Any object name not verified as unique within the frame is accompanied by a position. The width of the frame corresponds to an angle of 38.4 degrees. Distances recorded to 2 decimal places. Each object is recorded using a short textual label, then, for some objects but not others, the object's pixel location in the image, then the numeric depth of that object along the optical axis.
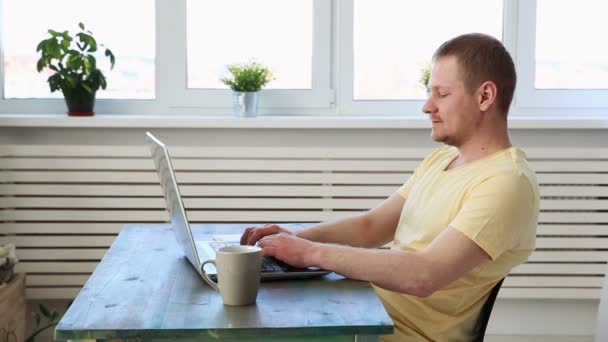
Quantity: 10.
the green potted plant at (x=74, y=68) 3.23
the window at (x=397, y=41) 3.40
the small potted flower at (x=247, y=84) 3.26
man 1.63
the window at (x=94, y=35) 3.36
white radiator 3.24
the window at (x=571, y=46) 3.44
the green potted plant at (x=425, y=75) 3.37
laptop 1.57
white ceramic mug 1.43
